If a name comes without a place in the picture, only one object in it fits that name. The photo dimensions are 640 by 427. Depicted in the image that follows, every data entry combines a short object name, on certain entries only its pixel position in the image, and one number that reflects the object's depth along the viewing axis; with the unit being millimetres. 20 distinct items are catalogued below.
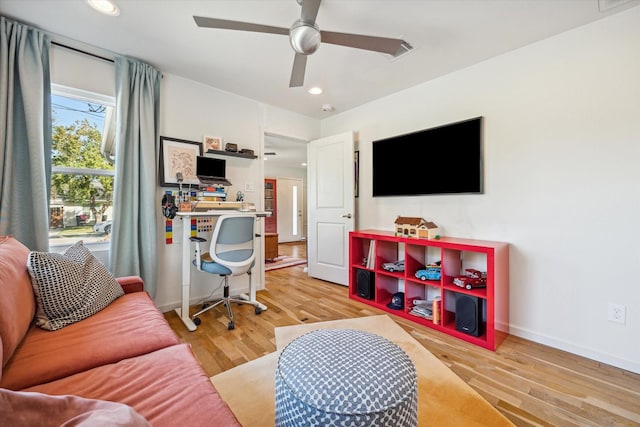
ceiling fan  1523
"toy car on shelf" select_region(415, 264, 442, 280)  2400
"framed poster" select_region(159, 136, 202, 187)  2594
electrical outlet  1774
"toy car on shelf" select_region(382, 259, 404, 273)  2771
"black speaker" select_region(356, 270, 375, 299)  2922
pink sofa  764
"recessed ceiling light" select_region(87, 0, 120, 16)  1724
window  2193
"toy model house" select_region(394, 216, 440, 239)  2500
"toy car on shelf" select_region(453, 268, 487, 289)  2133
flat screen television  2443
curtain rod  2097
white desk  2400
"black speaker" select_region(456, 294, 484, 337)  2076
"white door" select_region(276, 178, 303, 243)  7840
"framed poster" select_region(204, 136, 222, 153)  2859
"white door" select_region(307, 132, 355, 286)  3465
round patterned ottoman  861
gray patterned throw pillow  1291
